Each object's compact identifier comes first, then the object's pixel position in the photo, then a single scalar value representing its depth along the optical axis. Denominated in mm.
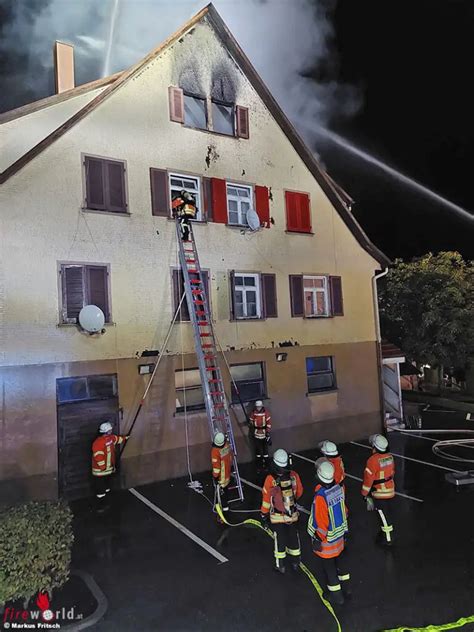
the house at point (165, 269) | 9414
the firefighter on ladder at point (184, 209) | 10664
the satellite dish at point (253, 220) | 12242
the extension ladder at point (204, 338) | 9352
